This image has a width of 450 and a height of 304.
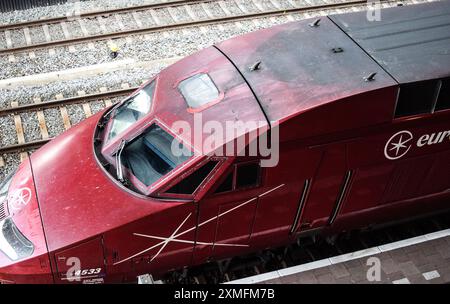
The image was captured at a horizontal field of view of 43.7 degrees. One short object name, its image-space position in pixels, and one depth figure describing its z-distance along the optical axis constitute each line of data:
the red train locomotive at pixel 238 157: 6.41
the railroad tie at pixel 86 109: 10.35
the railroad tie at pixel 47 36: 11.74
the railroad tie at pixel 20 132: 9.59
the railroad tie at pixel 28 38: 11.63
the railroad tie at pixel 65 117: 10.11
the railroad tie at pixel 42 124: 9.91
